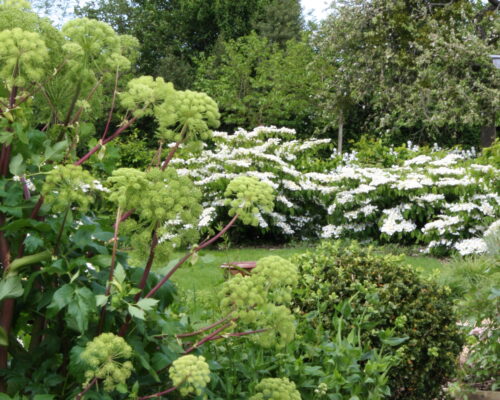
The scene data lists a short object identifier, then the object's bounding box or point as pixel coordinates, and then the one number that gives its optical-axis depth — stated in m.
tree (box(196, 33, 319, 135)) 24.15
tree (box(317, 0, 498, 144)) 17.05
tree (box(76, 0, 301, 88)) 29.00
